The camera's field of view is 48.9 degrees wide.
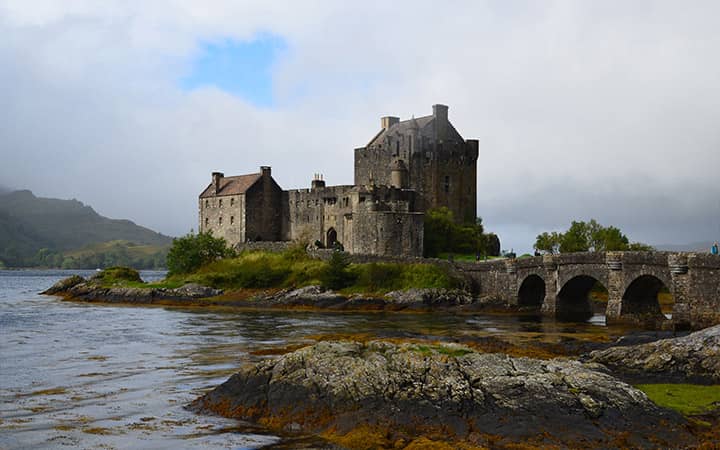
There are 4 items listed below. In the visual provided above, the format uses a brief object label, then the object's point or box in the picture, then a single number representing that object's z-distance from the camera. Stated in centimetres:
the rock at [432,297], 4712
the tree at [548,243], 6312
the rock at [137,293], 5341
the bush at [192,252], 6091
